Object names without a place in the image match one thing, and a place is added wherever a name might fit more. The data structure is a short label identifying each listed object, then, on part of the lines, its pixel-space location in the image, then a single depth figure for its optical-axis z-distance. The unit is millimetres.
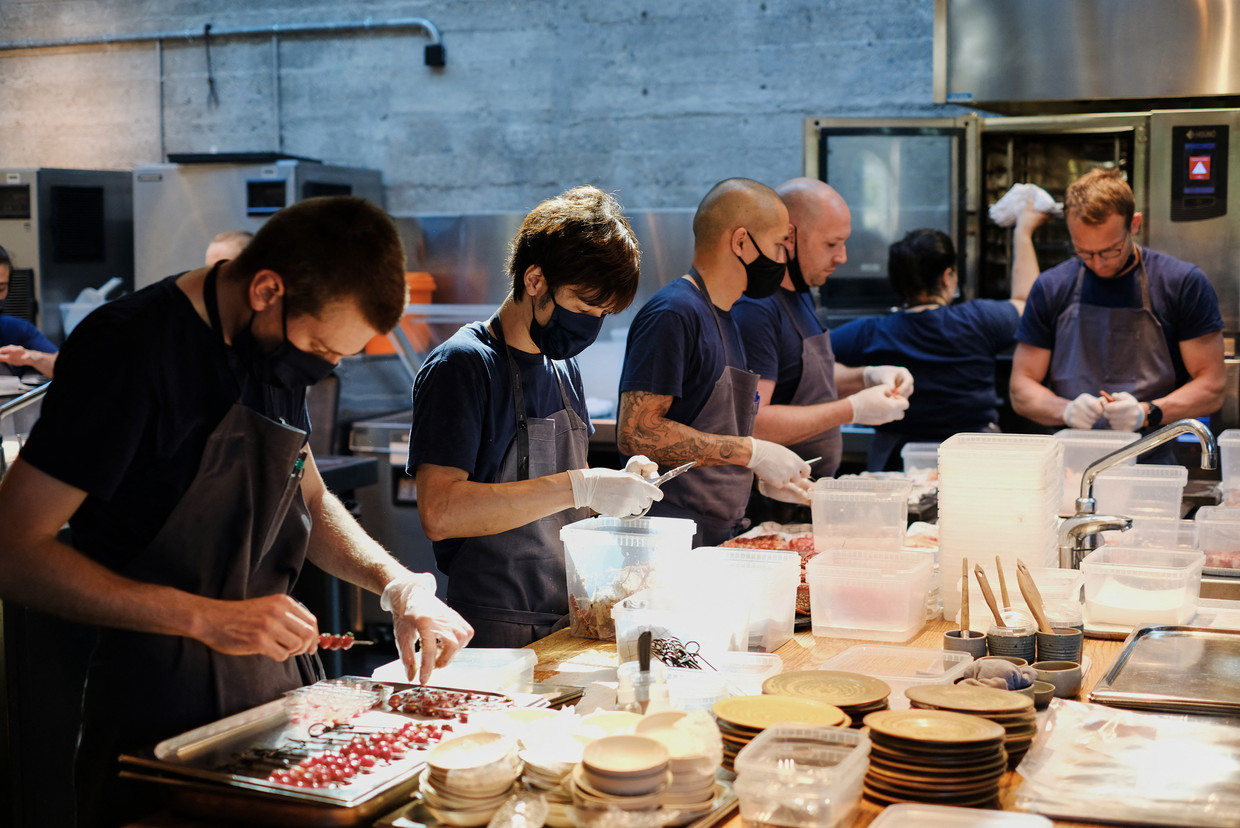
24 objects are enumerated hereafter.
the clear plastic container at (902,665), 1879
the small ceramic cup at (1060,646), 2047
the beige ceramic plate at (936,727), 1490
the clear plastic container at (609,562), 2344
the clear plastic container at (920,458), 3963
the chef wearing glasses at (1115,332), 4160
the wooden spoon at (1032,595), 2098
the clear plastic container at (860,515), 2771
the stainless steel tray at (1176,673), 1846
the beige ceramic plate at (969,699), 1632
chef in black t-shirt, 1626
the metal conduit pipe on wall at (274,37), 6648
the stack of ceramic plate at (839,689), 1700
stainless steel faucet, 2727
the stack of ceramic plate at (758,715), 1611
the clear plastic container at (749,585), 2203
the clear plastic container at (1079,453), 3473
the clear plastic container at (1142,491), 3227
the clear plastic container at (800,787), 1402
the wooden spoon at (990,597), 2118
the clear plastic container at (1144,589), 2389
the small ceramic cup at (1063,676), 1931
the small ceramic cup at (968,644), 2062
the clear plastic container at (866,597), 2395
